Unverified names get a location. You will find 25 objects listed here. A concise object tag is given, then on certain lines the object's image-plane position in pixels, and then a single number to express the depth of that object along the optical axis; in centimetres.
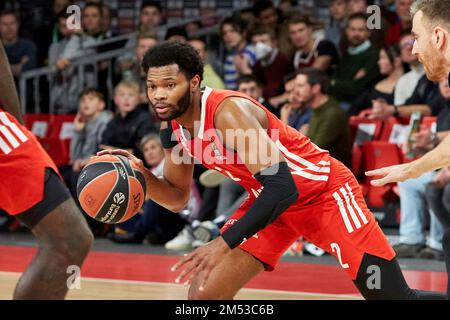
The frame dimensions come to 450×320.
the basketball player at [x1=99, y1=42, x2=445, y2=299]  713
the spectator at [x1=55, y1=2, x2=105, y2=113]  1960
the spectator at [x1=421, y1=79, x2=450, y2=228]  1361
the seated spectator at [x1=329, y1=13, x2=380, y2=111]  1641
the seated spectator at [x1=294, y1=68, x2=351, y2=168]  1448
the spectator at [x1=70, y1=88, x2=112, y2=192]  1755
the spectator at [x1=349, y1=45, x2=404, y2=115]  1594
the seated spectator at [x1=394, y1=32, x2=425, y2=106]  1553
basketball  756
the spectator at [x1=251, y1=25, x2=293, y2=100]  1742
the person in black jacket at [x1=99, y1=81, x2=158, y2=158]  1679
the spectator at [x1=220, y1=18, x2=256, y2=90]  1773
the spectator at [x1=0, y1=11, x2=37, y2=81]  2036
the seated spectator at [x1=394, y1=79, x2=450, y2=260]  1379
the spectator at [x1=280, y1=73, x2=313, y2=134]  1510
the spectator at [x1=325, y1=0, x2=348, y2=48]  1825
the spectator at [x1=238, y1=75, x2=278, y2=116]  1594
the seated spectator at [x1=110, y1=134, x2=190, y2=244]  1599
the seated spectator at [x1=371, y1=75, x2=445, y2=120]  1510
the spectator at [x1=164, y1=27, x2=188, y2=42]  1840
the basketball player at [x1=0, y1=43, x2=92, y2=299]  689
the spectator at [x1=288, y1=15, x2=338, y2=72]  1704
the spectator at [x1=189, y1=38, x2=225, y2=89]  1564
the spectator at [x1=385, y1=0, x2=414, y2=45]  1697
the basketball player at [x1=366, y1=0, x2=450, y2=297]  657
